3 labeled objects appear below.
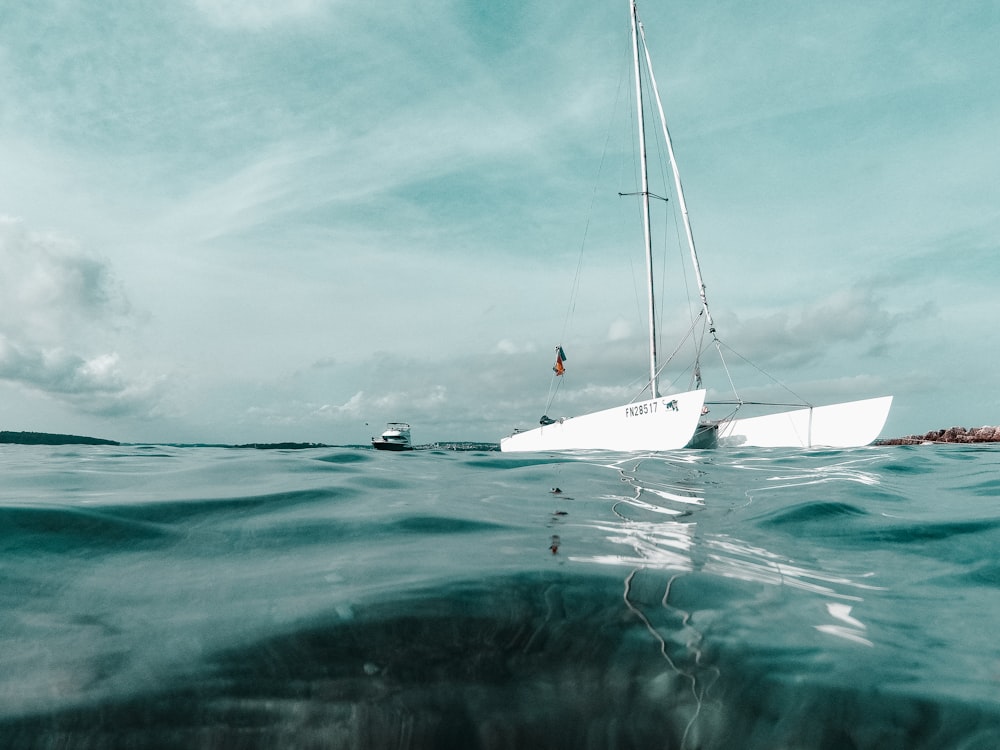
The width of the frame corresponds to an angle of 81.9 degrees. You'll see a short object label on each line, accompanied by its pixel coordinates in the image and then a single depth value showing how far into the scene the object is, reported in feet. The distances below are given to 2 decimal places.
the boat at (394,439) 135.44
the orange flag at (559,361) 79.40
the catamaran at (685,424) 53.52
